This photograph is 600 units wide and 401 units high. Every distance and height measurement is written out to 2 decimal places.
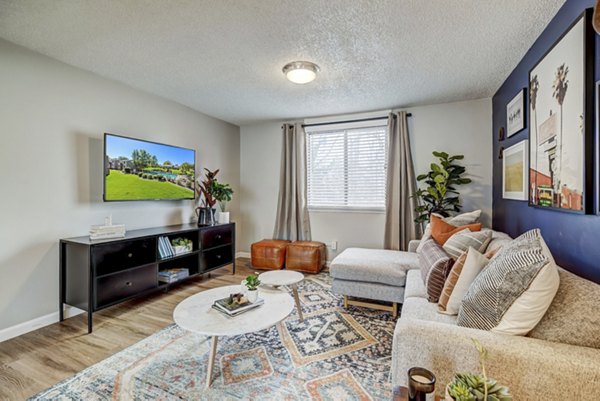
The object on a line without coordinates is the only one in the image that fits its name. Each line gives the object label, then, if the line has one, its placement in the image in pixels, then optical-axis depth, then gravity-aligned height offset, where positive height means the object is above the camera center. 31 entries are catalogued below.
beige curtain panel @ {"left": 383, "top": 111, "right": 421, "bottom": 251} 3.90 +0.12
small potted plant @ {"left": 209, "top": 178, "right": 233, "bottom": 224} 4.06 +0.08
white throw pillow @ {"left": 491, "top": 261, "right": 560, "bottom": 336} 1.10 -0.43
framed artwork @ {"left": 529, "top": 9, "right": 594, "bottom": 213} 1.48 +0.48
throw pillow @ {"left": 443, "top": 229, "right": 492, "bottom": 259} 2.13 -0.34
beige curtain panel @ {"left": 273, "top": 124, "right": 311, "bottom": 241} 4.58 +0.22
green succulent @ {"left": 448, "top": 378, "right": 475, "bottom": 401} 0.70 -0.51
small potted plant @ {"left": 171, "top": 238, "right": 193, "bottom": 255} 3.31 -0.56
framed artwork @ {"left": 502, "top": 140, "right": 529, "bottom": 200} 2.35 +0.26
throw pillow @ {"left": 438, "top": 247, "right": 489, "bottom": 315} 1.57 -0.47
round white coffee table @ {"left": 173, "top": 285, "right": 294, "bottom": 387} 1.66 -0.77
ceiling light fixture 2.60 +1.23
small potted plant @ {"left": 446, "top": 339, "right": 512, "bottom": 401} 0.70 -0.50
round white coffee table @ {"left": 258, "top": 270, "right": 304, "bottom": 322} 2.54 -0.77
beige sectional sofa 0.96 -0.58
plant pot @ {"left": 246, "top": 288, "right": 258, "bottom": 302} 1.99 -0.69
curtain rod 4.10 +1.22
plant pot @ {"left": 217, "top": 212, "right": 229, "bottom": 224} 4.11 -0.28
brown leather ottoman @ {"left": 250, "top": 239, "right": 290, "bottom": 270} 4.20 -0.85
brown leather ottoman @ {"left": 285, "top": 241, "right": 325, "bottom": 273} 4.07 -0.87
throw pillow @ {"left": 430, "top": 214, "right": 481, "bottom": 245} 2.64 -0.29
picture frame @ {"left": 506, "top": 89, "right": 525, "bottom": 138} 2.40 +0.80
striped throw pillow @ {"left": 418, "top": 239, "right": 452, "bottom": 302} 1.83 -0.50
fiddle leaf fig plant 3.53 +0.15
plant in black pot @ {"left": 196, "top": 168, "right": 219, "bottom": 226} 3.88 -0.01
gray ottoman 2.65 -0.78
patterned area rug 1.64 -1.14
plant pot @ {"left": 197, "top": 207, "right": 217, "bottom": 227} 3.87 -0.24
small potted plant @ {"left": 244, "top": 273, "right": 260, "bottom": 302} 1.99 -0.64
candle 0.85 -0.56
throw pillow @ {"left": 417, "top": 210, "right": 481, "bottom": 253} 2.91 -0.22
